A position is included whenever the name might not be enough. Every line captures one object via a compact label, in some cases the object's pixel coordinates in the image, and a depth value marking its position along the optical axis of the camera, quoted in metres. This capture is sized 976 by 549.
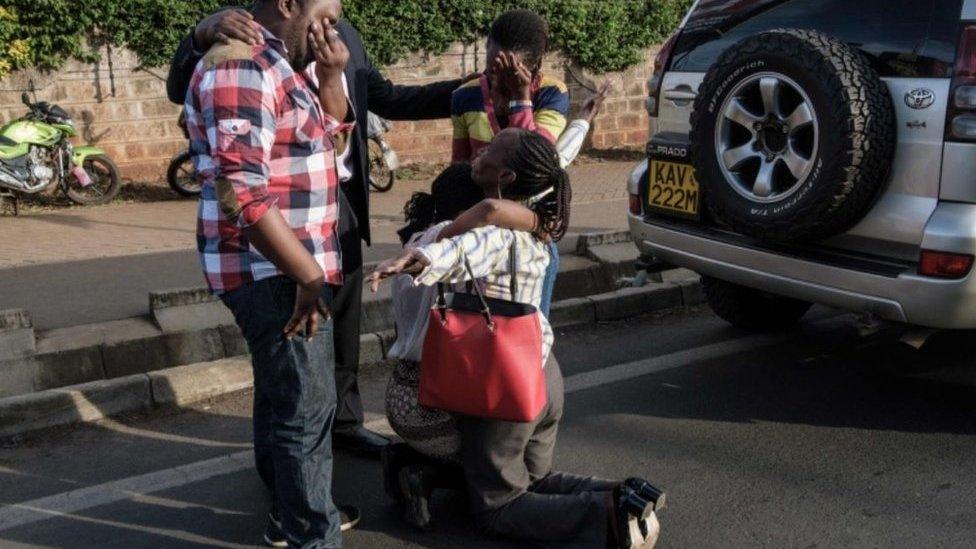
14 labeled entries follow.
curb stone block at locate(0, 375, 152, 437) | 4.43
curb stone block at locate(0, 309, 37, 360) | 4.79
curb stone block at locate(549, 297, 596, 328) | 6.11
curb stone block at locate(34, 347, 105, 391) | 4.82
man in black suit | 4.09
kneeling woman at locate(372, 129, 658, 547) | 3.31
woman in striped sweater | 4.04
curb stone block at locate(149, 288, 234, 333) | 5.25
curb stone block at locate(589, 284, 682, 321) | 6.30
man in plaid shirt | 2.80
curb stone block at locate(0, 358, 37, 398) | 4.68
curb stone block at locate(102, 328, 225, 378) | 5.04
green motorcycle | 8.98
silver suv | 4.06
